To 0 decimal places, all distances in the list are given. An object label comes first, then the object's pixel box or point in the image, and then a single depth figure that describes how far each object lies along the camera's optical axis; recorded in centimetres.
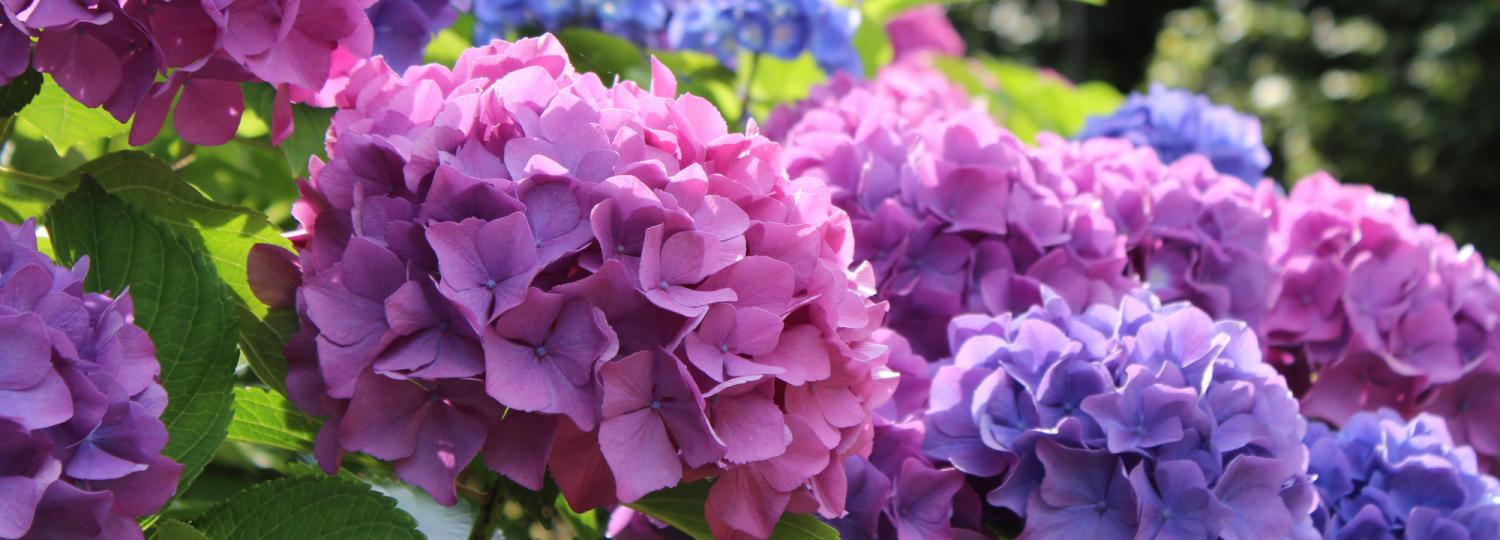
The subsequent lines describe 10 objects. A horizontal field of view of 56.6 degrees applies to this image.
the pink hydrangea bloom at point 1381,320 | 116
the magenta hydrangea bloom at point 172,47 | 69
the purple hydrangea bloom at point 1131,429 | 84
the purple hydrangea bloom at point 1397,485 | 94
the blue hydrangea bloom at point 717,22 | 140
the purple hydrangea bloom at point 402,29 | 92
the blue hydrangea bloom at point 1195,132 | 148
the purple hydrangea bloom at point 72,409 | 58
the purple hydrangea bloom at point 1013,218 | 104
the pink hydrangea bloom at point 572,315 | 67
